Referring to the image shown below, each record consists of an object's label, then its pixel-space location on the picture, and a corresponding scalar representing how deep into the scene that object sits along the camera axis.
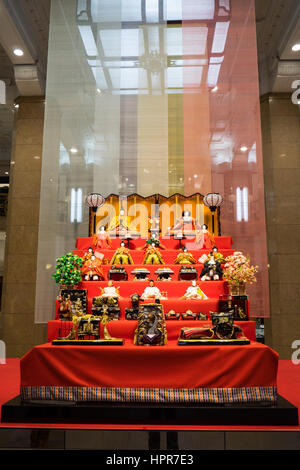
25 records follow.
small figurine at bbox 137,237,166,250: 5.04
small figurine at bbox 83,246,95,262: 4.56
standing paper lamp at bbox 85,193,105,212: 6.02
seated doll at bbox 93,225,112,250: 5.28
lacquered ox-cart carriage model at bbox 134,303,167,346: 3.08
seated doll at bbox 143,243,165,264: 4.75
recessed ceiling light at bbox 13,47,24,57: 6.27
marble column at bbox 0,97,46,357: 6.56
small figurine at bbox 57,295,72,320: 3.53
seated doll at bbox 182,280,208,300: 3.80
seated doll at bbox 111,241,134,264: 4.73
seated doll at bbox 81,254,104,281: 4.34
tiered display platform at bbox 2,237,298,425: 2.76
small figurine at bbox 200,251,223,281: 4.31
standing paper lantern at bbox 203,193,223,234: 6.17
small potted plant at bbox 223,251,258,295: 3.74
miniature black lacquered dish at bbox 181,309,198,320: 3.55
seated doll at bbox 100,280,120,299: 3.70
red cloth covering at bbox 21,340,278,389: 2.87
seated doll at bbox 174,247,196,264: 4.71
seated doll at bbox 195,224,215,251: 5.35
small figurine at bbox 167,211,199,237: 6.09
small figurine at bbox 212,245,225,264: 4.51
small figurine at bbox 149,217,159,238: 6.44
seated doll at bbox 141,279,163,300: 3.76
